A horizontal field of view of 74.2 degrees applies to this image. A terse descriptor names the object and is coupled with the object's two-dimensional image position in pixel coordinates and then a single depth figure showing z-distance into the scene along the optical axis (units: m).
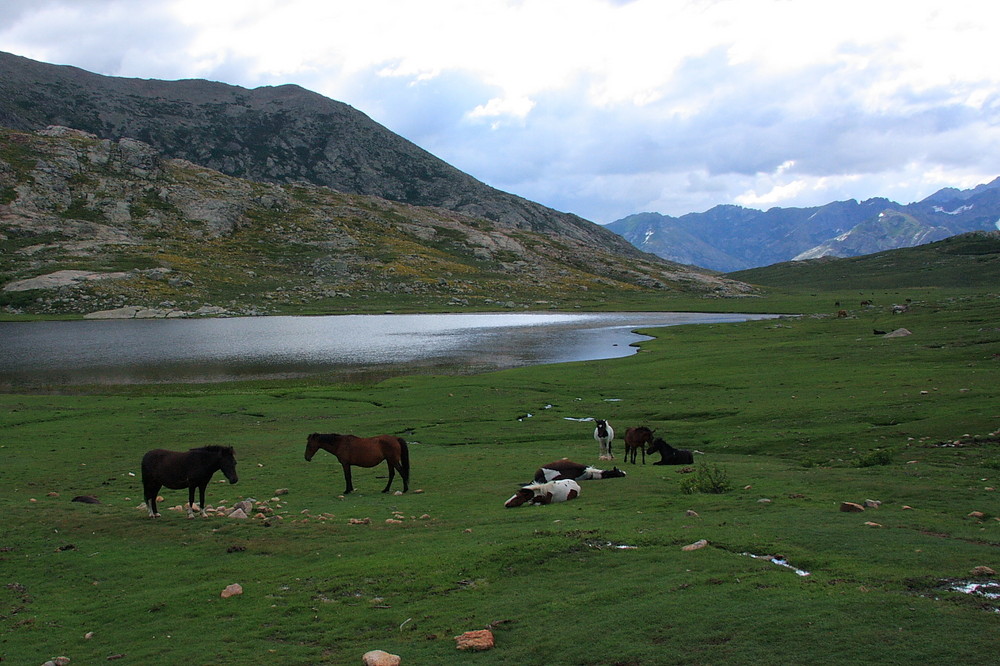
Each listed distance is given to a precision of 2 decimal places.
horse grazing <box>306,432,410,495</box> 19.78
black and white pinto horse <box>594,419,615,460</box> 23.39
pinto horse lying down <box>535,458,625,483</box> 19.29
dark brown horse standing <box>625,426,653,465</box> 24.22
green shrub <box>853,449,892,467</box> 20.02
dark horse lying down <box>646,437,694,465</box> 23.06
